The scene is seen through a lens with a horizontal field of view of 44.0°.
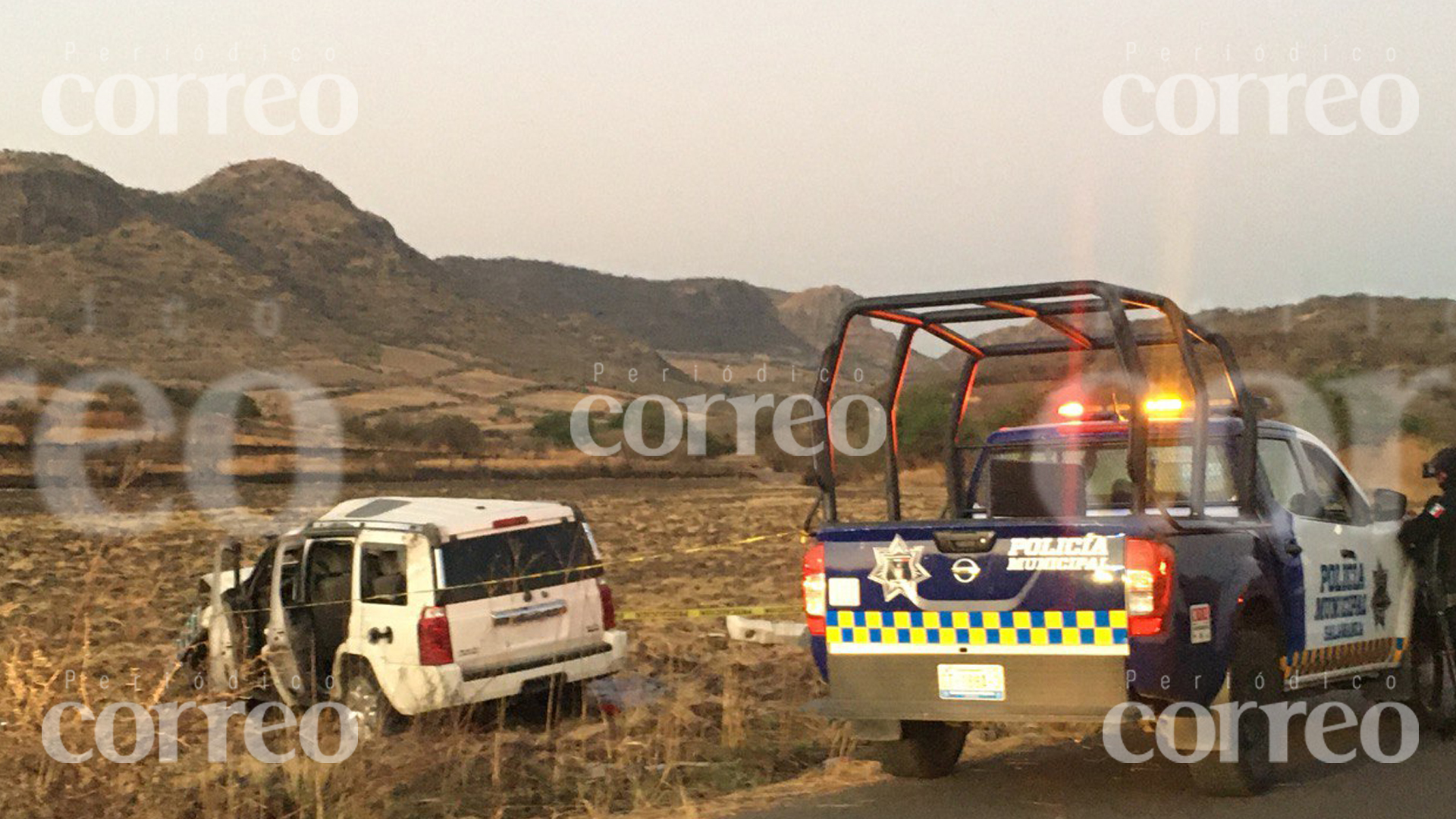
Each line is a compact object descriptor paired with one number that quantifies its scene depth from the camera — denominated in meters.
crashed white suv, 12.08
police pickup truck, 8.48
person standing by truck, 11.21
